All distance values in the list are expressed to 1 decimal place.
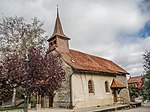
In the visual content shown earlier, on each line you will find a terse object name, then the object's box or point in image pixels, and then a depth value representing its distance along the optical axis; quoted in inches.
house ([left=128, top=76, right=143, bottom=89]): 2439.5
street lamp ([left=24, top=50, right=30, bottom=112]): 364.2
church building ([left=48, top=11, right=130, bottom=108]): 669.3
